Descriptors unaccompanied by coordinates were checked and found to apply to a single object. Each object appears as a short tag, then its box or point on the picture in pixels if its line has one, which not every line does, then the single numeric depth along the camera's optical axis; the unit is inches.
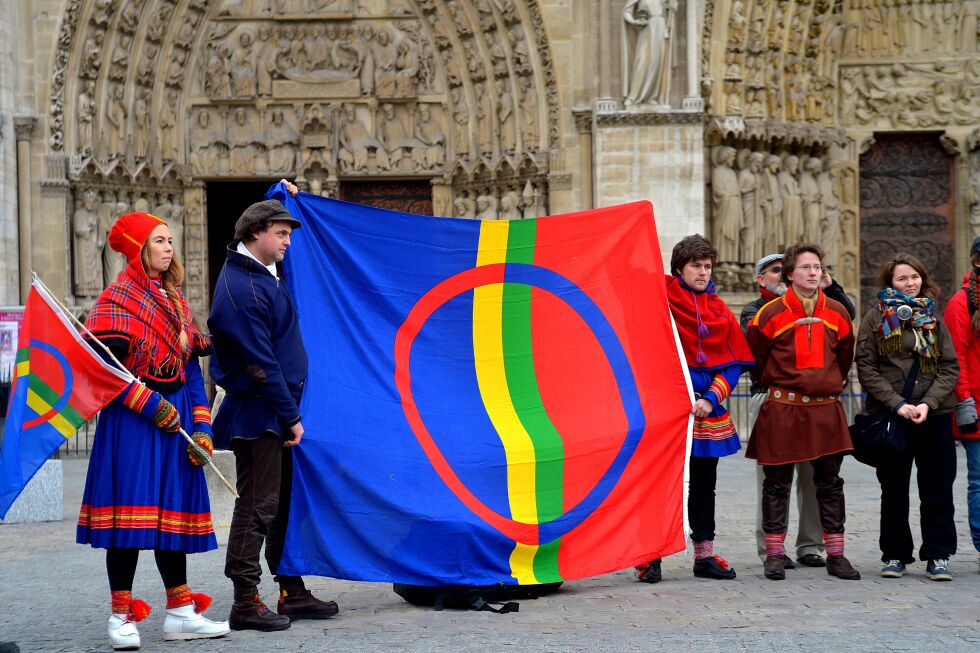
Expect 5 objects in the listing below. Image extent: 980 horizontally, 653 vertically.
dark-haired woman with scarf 310.8
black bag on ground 273.1
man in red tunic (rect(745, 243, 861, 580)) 311.3
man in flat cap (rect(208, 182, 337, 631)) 250.1
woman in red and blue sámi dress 239.3
